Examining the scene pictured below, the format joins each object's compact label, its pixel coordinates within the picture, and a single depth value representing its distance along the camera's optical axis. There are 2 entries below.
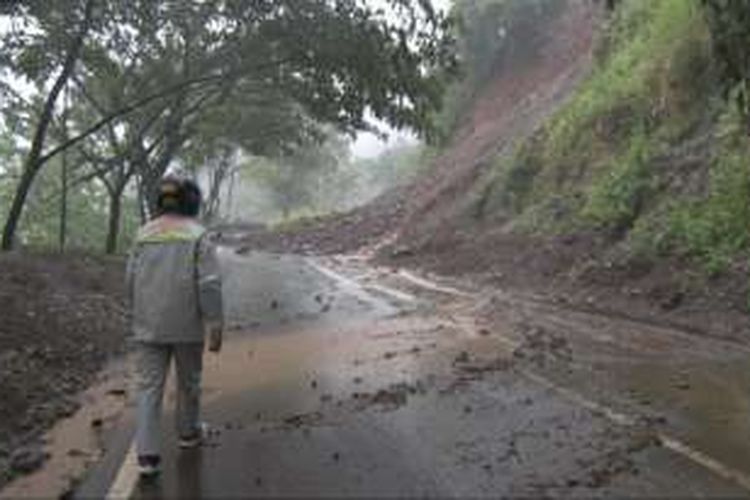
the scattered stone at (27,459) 8.54
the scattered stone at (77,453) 8.91
